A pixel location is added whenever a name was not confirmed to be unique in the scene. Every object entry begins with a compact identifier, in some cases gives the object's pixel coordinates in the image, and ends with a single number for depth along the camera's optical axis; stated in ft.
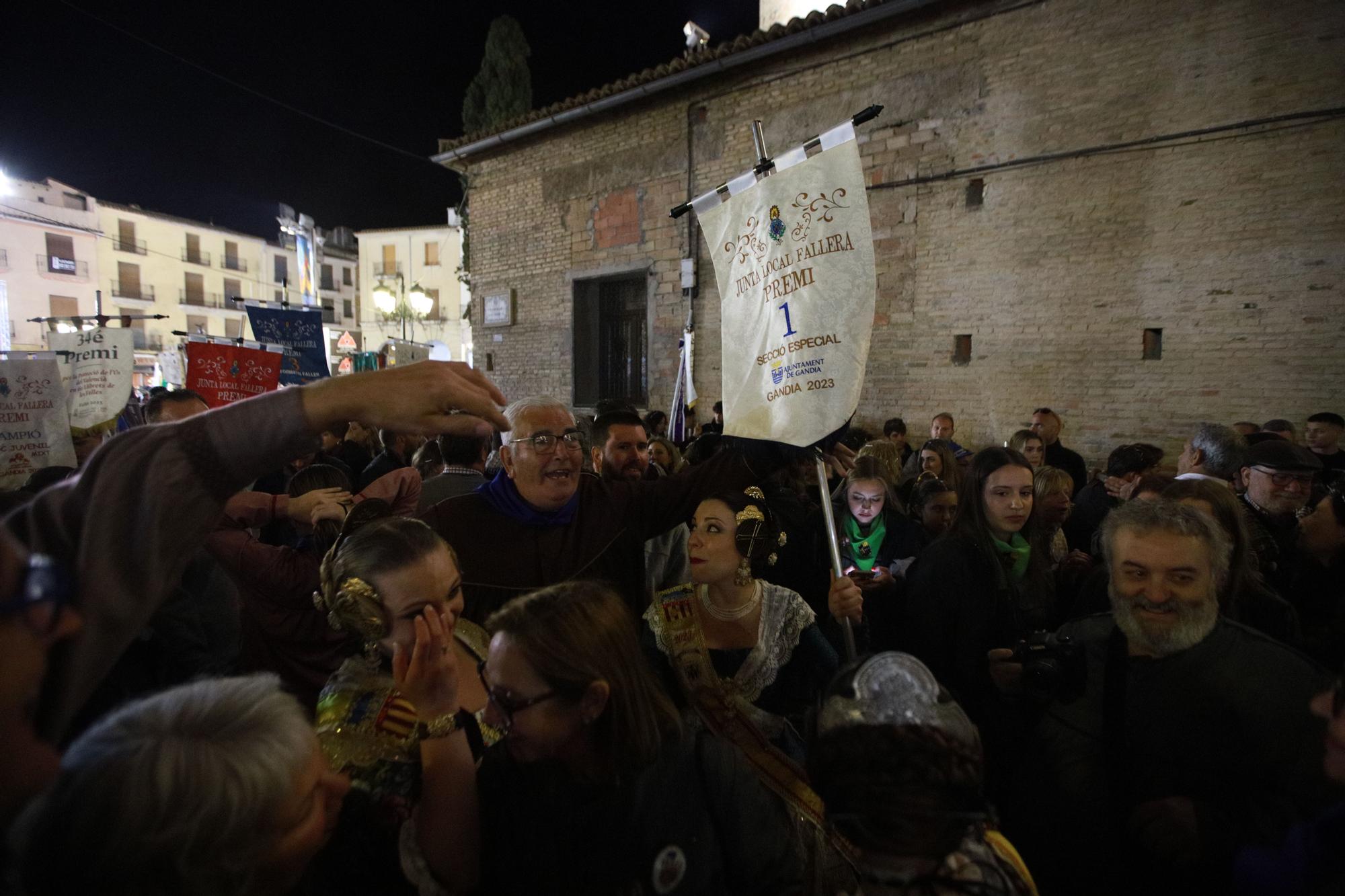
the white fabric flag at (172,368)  44.84
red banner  21.34
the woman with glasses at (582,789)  4.61
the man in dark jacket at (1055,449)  23.08
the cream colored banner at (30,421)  14.53
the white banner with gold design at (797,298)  8.05
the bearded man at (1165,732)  5.41
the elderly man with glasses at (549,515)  8.75
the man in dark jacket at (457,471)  13.06
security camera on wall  42.22
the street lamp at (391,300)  52.60
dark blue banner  27.09
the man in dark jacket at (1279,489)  11.05
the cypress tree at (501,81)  64.23
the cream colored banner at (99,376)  19.71
